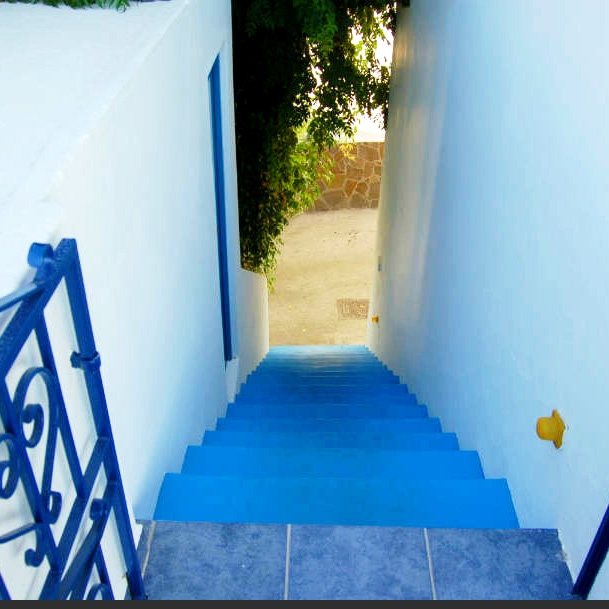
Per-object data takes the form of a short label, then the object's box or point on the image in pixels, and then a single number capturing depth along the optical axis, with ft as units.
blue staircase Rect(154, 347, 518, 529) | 7.19
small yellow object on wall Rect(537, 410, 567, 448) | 6.22
